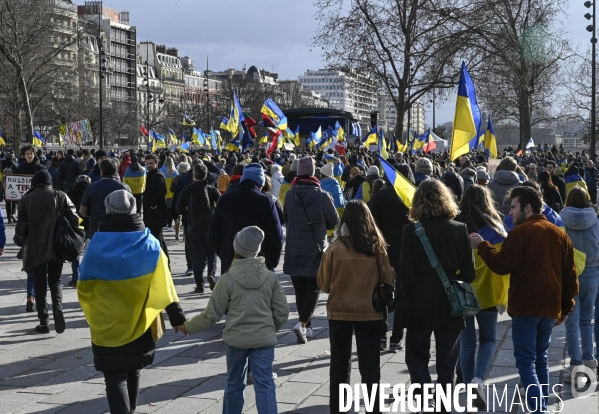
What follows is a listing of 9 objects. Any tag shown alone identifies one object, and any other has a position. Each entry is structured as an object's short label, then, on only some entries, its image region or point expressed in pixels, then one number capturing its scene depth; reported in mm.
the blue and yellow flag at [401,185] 6977
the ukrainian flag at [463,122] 9680
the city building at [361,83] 31938
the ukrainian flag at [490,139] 17516
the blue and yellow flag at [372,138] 34406
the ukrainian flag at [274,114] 24045
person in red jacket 5609
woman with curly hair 5348
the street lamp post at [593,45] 32750
